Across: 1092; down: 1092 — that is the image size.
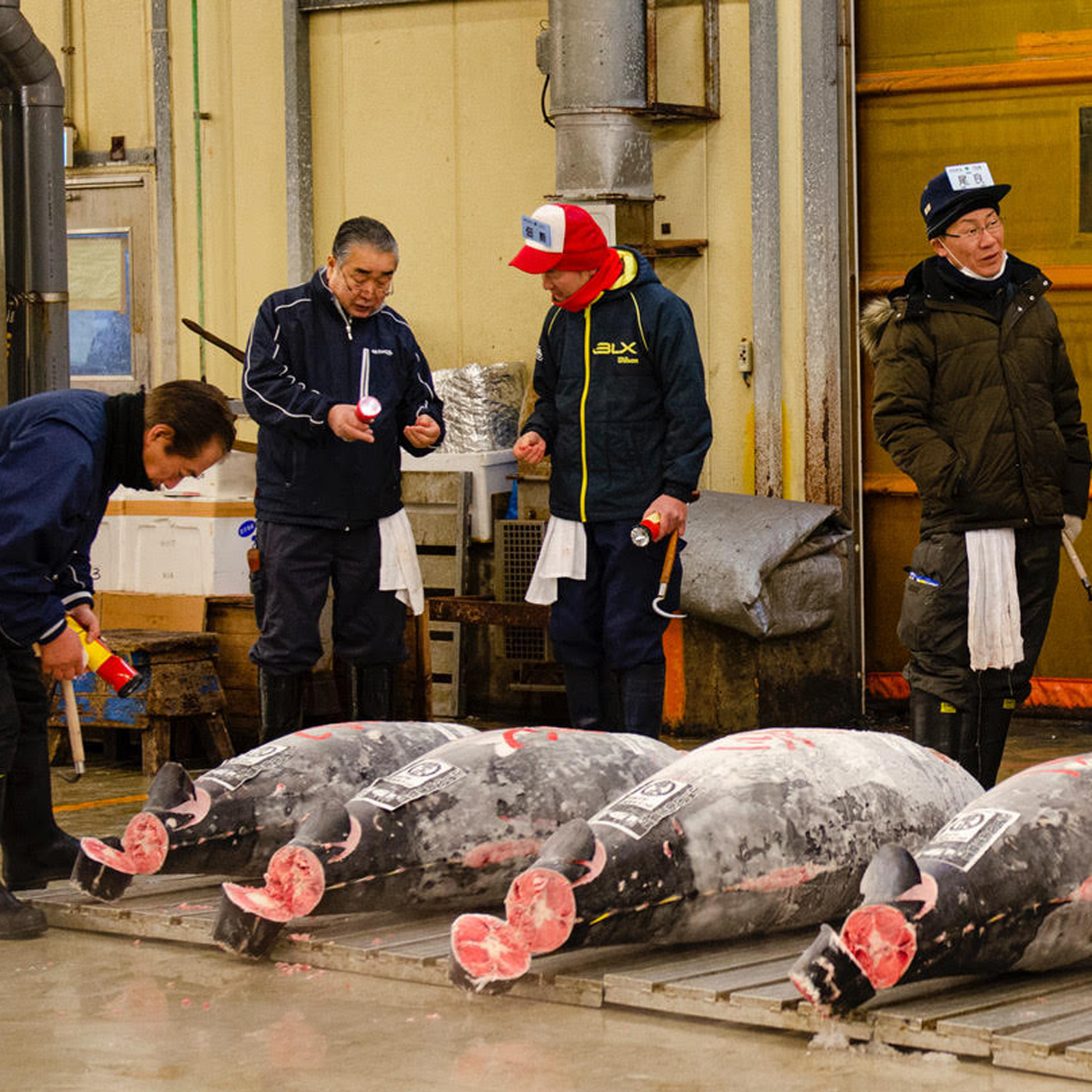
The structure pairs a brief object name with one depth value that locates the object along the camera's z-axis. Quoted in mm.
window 10125
